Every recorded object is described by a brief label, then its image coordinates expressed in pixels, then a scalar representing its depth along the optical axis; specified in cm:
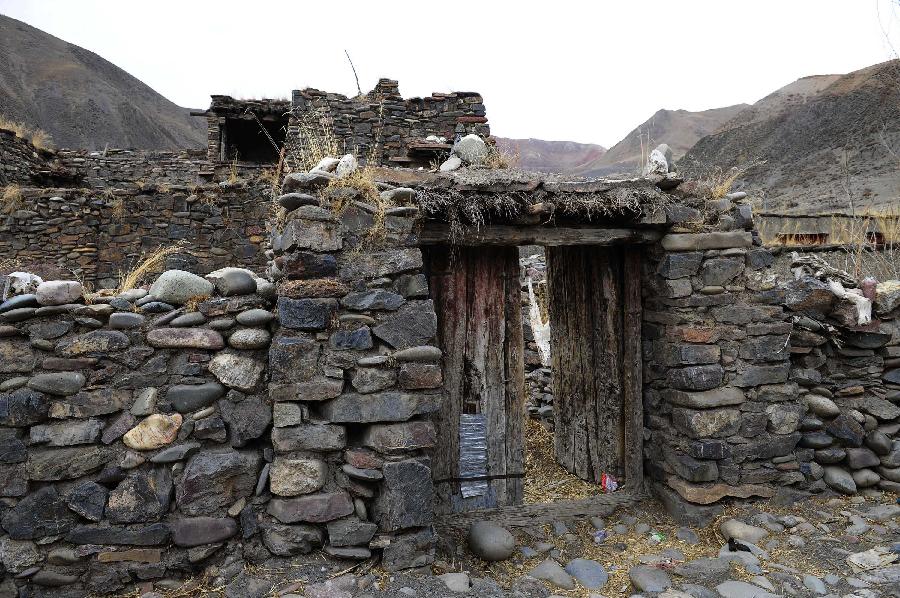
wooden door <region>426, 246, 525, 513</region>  411
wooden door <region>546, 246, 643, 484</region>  438
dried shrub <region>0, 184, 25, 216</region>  776
